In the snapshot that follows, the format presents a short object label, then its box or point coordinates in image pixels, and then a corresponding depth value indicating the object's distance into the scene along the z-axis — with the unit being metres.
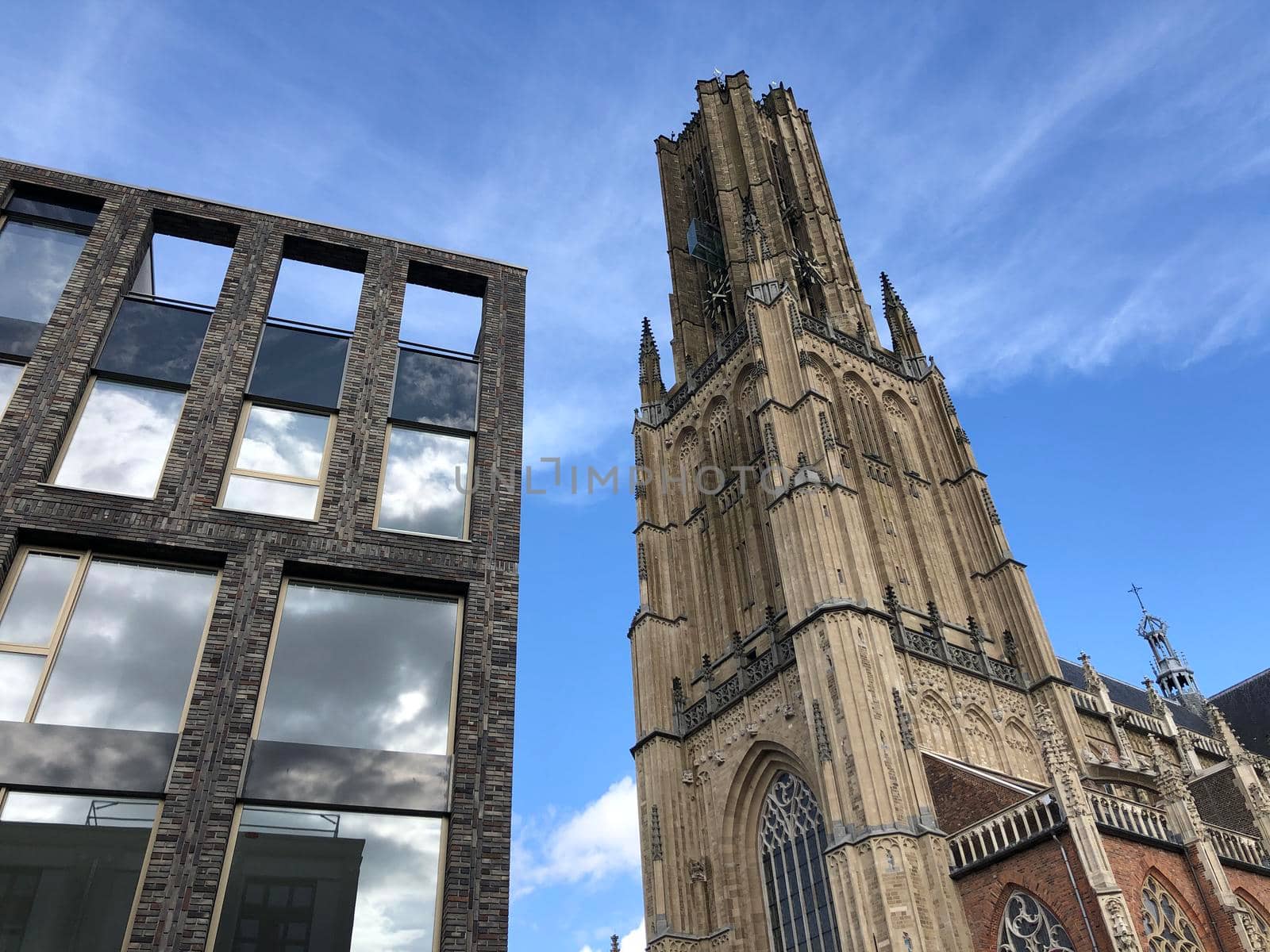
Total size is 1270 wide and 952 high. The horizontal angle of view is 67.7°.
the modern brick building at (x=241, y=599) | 9.34
